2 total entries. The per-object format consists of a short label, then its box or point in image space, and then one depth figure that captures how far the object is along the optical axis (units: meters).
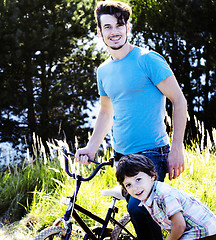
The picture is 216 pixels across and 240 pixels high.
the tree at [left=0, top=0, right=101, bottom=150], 9.70
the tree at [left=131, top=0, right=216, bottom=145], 9.95
